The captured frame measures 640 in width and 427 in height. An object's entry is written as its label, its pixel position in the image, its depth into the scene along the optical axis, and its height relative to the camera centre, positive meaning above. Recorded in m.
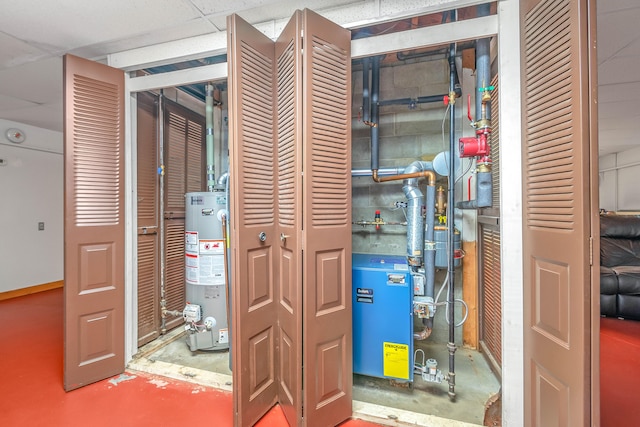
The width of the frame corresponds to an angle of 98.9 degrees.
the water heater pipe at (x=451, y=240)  1.81 -0.17
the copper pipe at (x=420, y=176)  2.09 +0.31
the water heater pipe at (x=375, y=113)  2.30 +0.87
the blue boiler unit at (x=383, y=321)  1.85 -0.73
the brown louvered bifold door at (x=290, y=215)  1.48 +0.00
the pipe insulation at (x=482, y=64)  1.72 +0.98
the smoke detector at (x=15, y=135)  3.81 +1.15
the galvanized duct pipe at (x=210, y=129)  2.46 +0.79
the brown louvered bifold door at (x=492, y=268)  1.92 -0.42
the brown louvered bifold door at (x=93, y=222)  1.86 -0.04
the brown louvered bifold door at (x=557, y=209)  1.03 +0.02
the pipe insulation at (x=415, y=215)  2.02 +0.00
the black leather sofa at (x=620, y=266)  3.07 -0.63
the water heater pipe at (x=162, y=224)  2.54 -0.08
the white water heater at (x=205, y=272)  2.32 -0.48
